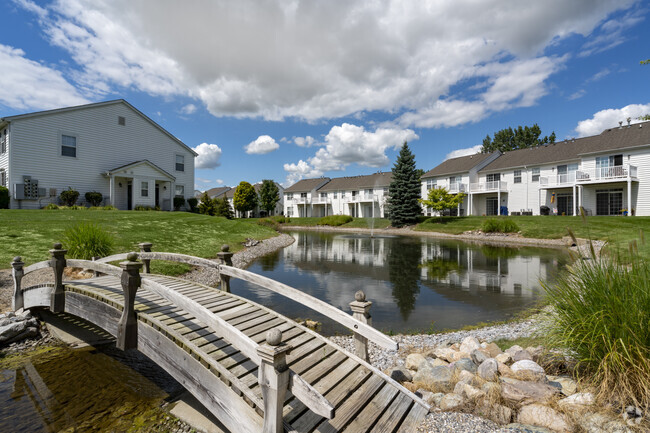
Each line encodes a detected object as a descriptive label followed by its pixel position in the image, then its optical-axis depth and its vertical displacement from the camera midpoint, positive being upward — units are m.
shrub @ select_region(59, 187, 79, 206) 22.69 +1.48
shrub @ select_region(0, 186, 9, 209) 20.36 +1.32
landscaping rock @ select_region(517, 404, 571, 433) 3.32 -2.29
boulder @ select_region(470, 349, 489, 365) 4.90 -2.32
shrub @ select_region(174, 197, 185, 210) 29.80 +1.24
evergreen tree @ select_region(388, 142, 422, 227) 40.41 +2.59
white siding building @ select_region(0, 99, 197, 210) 21.47 +4.73
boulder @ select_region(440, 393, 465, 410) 3.94 -2.44
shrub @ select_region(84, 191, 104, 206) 24.03 +1.44
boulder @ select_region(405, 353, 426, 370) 5.37 -2.60
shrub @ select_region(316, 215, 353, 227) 48.34 -1.13
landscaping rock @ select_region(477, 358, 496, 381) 4.32 -2.25
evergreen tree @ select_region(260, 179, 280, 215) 59.20 +3.75
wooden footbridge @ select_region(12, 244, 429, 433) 3.32 -1.94
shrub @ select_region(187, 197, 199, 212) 31.17 +1.18
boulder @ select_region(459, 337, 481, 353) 5.60 -2.45
